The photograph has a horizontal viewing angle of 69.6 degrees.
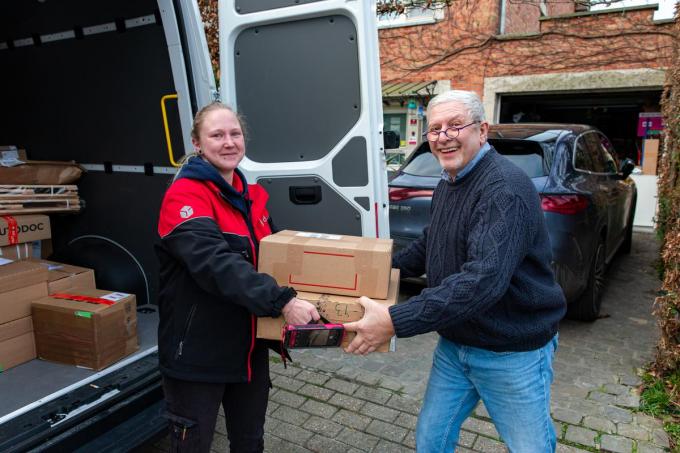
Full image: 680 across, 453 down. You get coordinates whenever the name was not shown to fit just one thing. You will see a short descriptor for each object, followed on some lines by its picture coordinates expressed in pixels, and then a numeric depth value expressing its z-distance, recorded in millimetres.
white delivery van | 2197
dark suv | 3936
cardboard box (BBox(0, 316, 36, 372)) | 2543
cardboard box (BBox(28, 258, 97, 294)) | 2807
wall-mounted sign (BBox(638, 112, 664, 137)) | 9936
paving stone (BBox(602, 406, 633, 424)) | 3014
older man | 1567
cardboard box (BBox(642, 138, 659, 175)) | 9422
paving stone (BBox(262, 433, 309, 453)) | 2742
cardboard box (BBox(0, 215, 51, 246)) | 3152
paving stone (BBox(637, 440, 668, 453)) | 2707
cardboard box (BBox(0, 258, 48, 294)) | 2557
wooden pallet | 3227
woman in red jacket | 1599
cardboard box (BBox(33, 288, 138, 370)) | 2463
